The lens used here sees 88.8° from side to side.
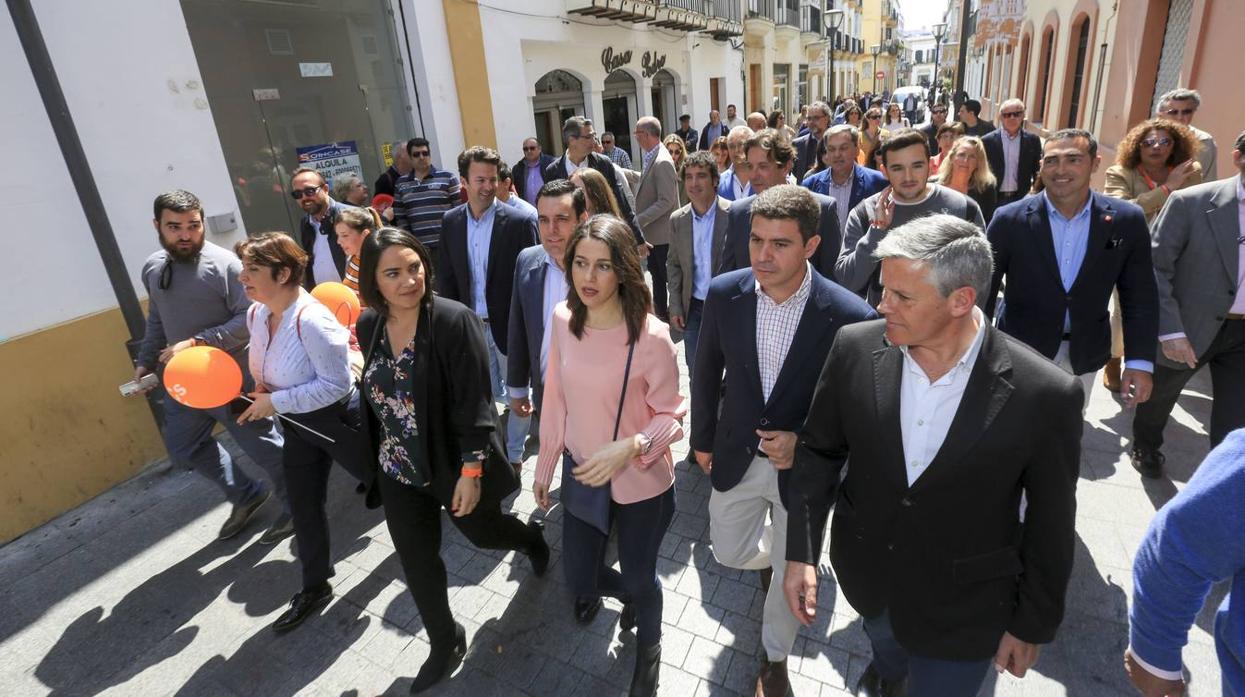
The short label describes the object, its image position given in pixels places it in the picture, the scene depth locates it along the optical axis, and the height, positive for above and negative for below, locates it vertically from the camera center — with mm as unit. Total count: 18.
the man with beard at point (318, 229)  4715 -603
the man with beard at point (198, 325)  3756 -965
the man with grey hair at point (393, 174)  7305 -389
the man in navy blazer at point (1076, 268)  3000 -888
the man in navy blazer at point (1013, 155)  7102 -799
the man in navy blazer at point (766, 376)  2375 -1007
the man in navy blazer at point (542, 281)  3320 -777
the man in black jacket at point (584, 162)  5613 -402
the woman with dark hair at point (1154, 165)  4230 -637
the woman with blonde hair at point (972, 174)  5289 -709
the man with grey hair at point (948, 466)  1642 -972
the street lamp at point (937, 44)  29281 +1833
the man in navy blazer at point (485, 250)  4230 -767
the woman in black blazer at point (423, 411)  2559 -1074
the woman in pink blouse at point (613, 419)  2420 -1118
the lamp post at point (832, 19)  22030 +2603
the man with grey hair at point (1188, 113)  4488 -352
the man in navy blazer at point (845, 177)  4723 -584
